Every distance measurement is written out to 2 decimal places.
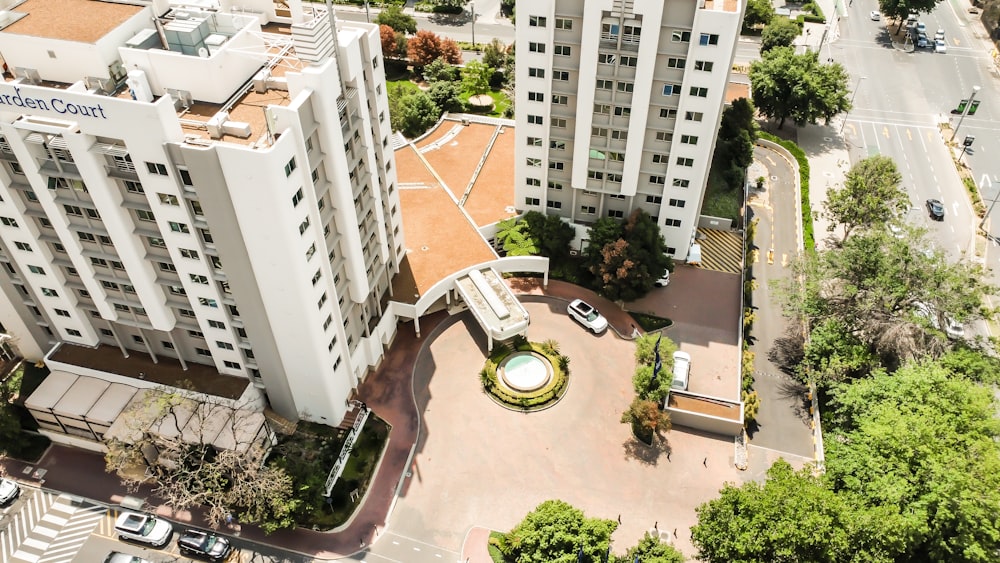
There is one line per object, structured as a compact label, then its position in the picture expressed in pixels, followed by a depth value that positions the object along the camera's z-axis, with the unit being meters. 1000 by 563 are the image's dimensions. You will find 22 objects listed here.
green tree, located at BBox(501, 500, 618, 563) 50.38
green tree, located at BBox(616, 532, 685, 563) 50.08
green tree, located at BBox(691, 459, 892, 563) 48.66
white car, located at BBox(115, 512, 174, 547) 54.78
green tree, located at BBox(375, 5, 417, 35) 118.94
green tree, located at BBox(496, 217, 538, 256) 75.81
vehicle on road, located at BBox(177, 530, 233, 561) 53.81
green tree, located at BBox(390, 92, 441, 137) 96.88
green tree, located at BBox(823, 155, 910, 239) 78.94
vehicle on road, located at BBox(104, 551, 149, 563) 52.99
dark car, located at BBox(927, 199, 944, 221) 88.69
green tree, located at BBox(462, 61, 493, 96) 106.81
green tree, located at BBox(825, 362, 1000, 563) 49.72
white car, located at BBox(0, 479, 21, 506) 57.19
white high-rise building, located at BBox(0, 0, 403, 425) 45.66
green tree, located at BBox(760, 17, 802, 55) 114.44
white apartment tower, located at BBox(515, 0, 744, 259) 62.44
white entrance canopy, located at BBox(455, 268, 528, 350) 67.88
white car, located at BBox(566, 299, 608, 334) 71.81
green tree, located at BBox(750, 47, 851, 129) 97.06
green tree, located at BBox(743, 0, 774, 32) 125.00
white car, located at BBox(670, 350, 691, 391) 65.88
